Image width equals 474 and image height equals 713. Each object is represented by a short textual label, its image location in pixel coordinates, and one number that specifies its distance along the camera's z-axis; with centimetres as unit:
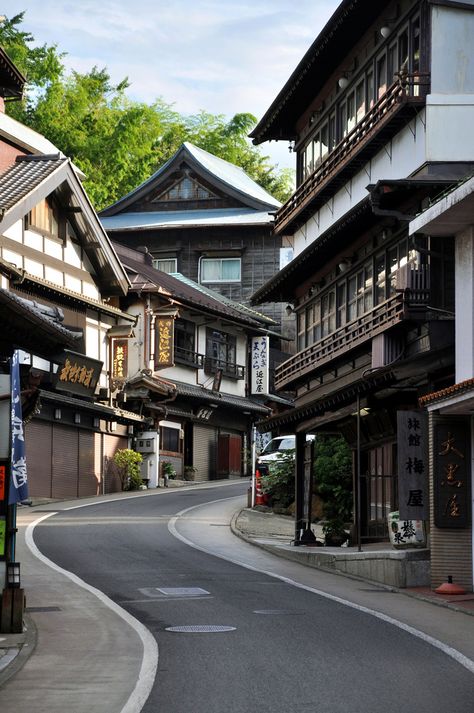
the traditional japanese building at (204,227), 6625
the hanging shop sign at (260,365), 6028
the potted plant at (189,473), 5522
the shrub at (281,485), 4162
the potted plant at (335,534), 3106
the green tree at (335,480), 3569
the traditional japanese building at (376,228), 2542
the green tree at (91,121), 6788
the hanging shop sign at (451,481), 2203
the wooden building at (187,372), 5109
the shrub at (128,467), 4853
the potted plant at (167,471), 5209
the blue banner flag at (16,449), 1667
